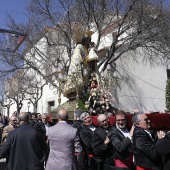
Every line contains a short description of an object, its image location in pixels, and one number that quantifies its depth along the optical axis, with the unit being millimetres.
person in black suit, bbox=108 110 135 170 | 3826
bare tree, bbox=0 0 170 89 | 15320
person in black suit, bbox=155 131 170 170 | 2848
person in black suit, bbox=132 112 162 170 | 3193
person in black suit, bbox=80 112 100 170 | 4750
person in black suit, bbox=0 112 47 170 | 4004
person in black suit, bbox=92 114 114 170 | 4191
